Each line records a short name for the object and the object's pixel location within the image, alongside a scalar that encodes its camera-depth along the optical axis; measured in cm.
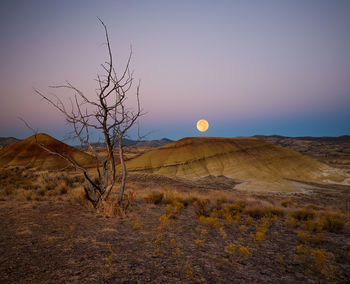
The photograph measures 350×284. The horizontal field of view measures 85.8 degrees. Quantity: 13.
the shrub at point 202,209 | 709
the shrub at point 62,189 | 1042
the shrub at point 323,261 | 332
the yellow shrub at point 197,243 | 433
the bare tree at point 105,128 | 649
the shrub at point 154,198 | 915
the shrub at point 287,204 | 1100
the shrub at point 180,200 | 914
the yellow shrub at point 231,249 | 408
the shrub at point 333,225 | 585
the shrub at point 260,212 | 738
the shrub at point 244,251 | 393
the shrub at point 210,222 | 579
